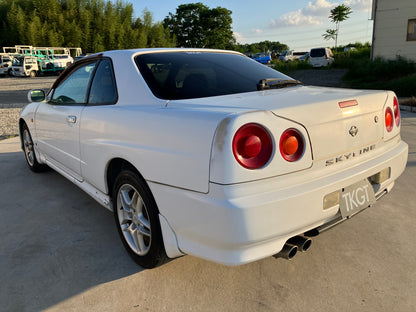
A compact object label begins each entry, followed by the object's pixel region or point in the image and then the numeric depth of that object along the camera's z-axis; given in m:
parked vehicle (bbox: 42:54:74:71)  31.28
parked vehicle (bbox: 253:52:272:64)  41.34
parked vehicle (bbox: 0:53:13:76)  30.56
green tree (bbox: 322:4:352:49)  45.72
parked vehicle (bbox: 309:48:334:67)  23.16
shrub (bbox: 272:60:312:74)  22.70
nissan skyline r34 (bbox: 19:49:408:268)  1.61
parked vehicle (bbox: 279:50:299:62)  43.55
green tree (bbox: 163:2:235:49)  68.94
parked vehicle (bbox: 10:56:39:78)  29.50
